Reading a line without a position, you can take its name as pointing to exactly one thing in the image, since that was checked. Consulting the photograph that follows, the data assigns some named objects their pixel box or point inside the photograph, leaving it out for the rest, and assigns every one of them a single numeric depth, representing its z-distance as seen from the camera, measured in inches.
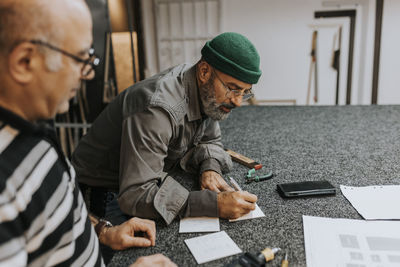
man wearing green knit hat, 33.3
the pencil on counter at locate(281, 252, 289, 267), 25.0
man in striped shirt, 17.1
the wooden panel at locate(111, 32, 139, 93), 118.0
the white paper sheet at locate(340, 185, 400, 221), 32.5
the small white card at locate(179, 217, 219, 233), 31.0
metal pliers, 41.2
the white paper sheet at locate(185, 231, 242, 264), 26.8
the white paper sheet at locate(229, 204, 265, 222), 32.7
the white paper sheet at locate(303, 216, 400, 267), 25.6
